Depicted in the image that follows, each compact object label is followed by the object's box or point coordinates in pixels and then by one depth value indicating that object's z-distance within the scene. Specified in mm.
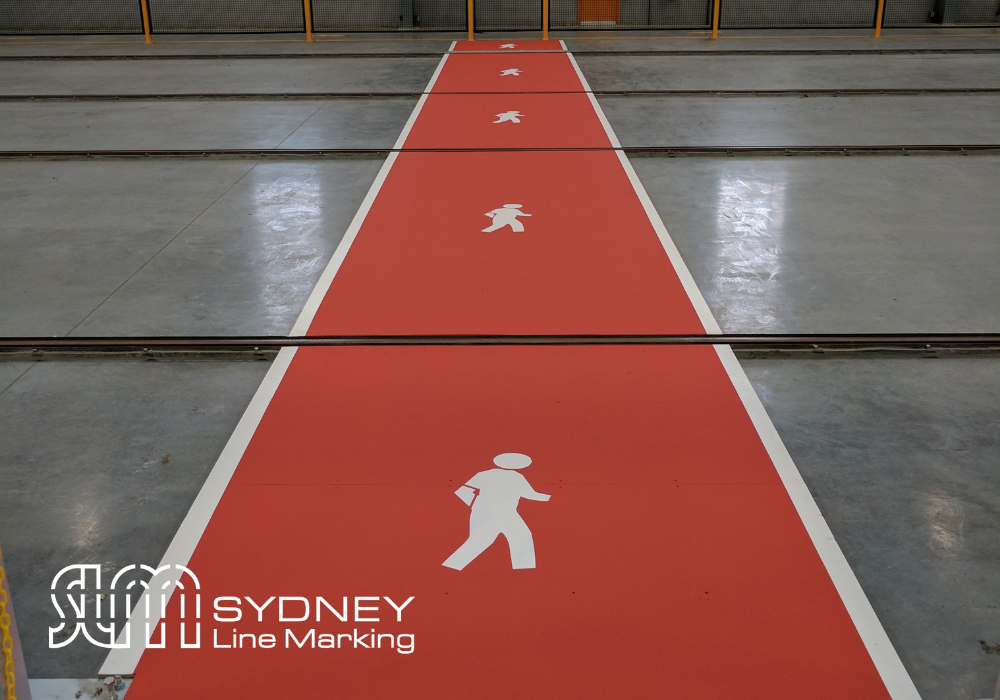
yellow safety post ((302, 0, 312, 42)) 18172
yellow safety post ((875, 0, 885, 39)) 17906
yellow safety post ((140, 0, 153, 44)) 18078
